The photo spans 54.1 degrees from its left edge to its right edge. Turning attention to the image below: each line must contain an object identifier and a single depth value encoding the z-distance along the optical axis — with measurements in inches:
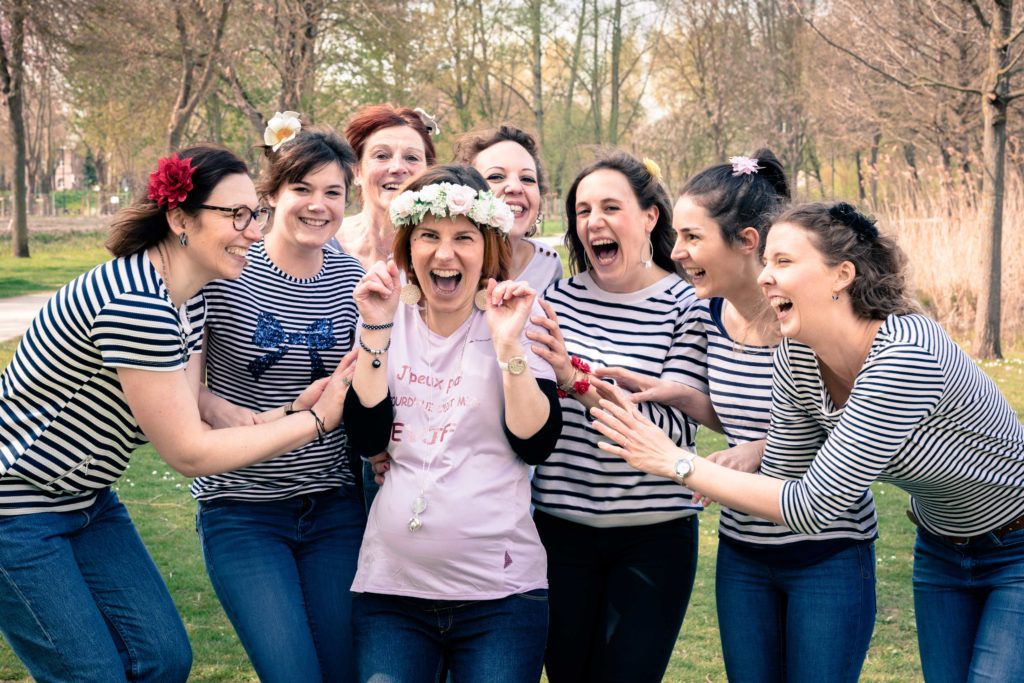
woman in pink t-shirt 124.3
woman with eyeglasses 117.5
